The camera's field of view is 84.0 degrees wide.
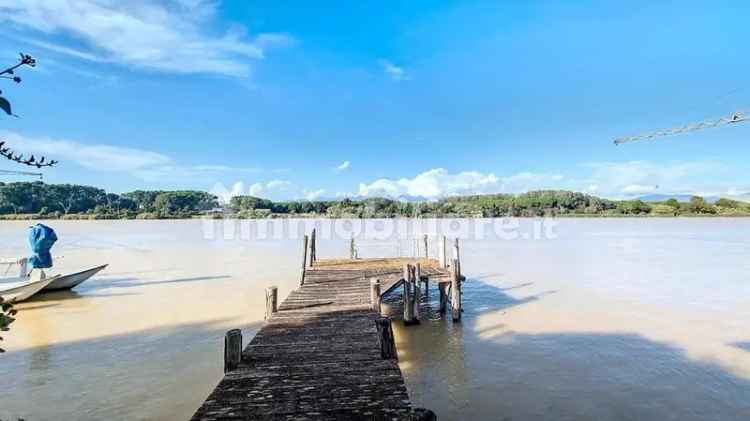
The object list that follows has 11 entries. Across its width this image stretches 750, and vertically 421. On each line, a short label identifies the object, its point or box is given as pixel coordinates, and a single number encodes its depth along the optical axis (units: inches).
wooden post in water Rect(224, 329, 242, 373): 221.6
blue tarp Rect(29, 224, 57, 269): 623.2
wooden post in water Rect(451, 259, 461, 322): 497.1
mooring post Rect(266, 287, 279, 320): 351.9
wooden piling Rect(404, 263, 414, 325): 478.0
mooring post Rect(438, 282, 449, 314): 552.6
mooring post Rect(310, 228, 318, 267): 645.5
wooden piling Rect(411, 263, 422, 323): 487.8
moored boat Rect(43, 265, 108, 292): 652.7
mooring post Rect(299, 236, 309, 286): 553.9
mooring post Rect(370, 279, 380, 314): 367.9
